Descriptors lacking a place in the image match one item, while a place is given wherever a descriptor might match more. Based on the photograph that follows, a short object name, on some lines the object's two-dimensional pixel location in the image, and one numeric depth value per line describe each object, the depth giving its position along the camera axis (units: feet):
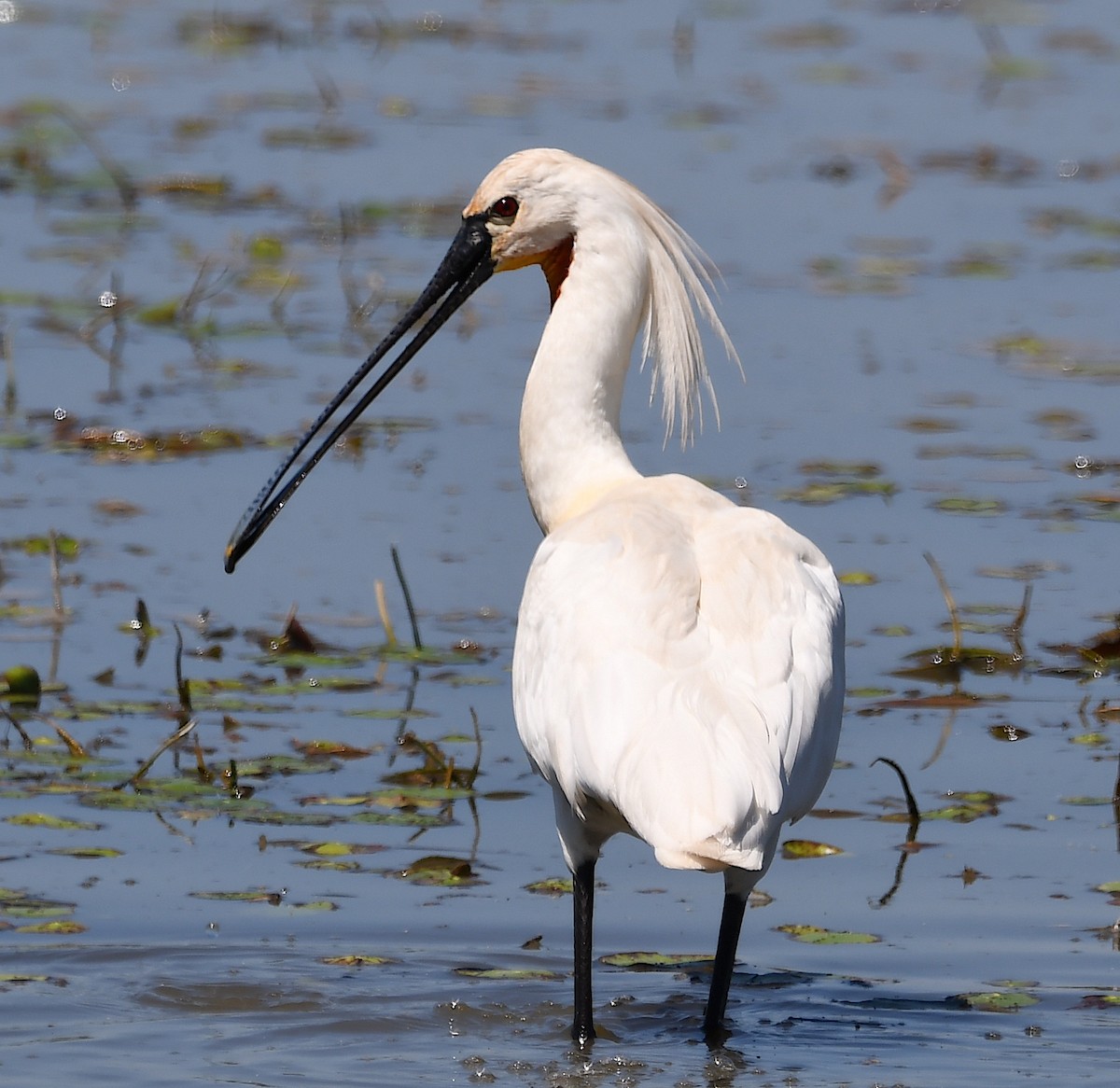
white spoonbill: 29.63
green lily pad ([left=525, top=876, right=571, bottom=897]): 38.42
